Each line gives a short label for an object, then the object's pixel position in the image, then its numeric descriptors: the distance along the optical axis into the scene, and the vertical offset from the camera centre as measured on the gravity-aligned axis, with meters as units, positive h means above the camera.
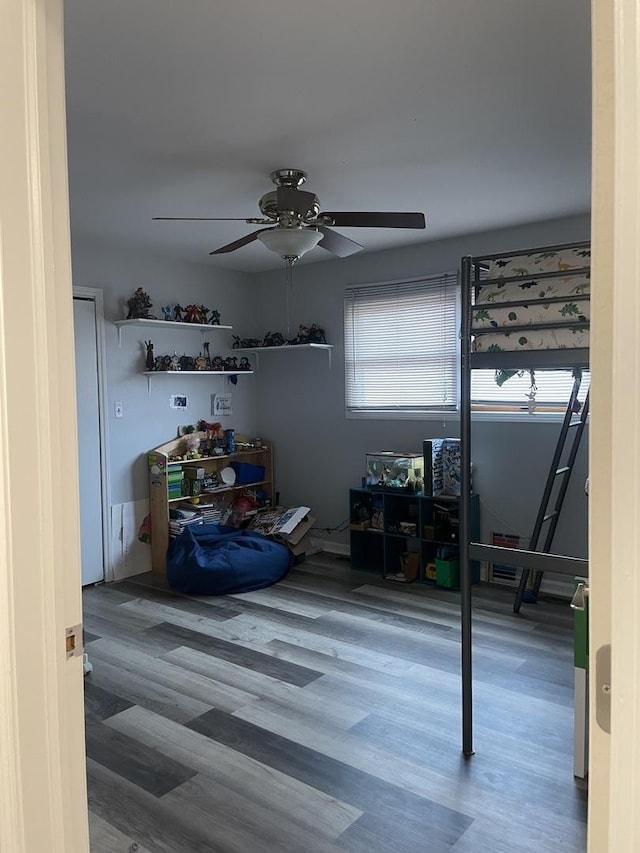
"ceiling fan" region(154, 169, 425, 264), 3.12 +0.85
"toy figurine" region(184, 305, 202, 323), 5.51 +0.74
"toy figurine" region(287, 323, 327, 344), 5.67 +0.55
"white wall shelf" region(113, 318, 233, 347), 5.04 +0.62
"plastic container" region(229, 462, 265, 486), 5.80 -0.62
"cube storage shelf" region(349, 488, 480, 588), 4.84 -1.00
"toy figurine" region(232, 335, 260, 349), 6.02 +0.53
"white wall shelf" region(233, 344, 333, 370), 5.55 +0.45
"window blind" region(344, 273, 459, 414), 5.07 +0.42
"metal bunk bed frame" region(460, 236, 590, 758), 2.52 -0.20
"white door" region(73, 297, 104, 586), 4.86 -0.26
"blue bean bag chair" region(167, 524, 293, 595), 4.67 -1.15
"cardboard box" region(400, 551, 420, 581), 4.95 -1.25
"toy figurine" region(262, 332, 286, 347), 5.84 +0.54
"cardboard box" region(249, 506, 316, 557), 5.38 -1.02
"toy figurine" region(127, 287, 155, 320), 5.08 +0.75
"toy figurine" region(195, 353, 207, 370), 5.56 +0.34
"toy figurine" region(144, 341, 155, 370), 5.25 +0.34
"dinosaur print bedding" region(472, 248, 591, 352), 2.43 +0.35
